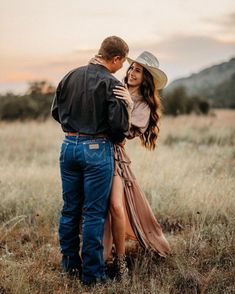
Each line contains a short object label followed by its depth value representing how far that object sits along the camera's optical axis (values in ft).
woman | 14.38
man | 13.03
